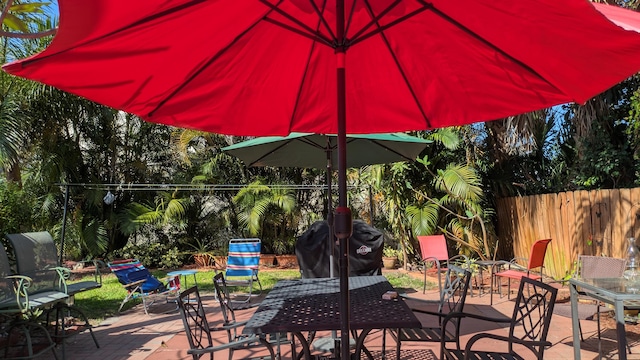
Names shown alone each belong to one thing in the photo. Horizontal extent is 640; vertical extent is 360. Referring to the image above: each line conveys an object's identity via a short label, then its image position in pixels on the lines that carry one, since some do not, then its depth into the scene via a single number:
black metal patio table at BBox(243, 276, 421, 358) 2.29
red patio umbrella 1.65
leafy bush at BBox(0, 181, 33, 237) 5.11
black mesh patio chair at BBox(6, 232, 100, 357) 4.64
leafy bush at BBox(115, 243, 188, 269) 10.26
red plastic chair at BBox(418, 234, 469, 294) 6.81
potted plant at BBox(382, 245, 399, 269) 9.09
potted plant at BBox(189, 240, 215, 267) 10.38
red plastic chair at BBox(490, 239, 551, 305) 5.47
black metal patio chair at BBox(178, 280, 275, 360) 2.45
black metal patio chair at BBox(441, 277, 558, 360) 2.39
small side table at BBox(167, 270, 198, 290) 6.33
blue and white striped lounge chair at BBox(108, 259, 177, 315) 5.84
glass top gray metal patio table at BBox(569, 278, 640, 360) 2.84
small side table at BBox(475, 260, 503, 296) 6.08
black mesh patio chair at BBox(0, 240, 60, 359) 4.15
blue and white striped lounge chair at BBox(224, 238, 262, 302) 6.96
